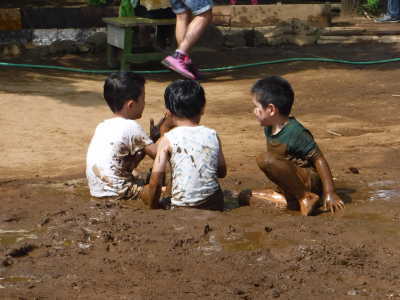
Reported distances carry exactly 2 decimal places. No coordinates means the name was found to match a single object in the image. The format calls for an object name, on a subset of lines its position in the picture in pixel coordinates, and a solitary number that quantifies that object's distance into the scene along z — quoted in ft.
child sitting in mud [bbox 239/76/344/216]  28.99
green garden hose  61.91
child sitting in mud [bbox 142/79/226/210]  28.87
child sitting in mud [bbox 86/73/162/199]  31.03
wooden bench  62.86
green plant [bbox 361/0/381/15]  98.29
